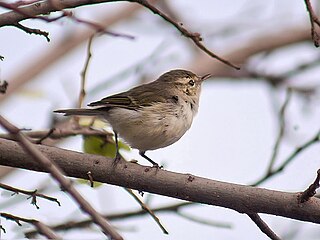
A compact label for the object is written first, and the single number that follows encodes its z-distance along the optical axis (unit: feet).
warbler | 28.78
